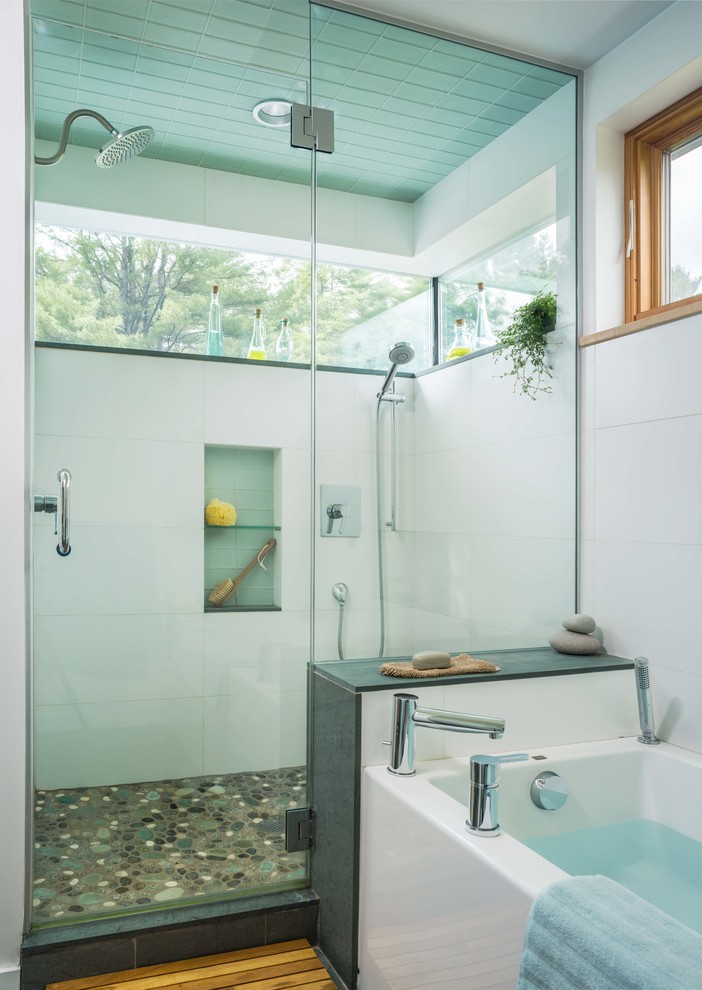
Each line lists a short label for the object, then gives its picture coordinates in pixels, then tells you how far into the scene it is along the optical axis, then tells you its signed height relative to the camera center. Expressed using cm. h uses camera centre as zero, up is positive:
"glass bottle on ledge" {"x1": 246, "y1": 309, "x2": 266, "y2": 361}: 210 +45
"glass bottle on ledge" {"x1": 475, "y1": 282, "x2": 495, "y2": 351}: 239 +55
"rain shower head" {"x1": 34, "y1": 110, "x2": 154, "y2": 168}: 195 +94
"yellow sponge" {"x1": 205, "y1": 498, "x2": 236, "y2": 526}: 204 -4
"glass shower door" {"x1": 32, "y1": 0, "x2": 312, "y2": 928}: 194 +9
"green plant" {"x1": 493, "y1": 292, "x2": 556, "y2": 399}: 247 +52
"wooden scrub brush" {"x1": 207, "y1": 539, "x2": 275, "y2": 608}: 204 -25
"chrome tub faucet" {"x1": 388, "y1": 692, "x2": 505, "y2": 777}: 169 -52
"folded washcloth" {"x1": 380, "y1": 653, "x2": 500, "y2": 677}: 200 -47
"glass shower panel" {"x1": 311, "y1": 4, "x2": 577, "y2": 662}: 220 +43
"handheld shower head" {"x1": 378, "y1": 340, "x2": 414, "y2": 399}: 222 +43
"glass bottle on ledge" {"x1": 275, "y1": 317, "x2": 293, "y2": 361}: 213 +45
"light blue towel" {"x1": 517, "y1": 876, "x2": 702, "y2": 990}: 102 -64
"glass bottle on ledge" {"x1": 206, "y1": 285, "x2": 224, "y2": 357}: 205 +47
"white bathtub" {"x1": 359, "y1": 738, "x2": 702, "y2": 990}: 137 -78
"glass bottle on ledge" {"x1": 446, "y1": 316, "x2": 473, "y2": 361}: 232 +50
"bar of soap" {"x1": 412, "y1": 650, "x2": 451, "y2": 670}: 206 -44
